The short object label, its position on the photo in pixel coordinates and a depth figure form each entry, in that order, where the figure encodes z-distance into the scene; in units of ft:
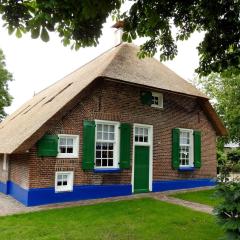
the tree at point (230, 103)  85.71
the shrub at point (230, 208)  18.45
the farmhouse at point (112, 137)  36.78
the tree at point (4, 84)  95.45
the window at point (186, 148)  50.17
